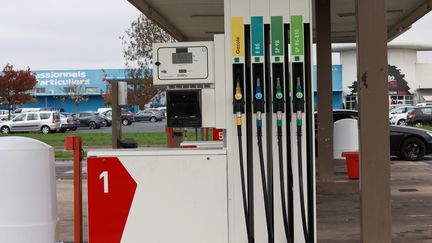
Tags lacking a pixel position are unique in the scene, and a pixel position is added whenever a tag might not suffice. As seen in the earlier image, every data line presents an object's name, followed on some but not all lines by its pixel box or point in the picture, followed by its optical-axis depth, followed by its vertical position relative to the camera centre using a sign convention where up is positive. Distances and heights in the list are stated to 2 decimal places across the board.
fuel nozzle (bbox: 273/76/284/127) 4.48 +0.09
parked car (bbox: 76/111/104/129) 46.25 -0.12
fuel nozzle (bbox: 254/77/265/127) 4.49 +0.09
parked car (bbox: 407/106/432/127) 35.34 -0.25
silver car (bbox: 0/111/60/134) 38.55 -0.20
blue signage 68.44 +4.79
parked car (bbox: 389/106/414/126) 37.75 -0.06
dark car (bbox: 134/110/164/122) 56.94 +0.21
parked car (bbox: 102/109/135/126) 49.09 +0.13
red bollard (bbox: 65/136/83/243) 4.82 -0.53
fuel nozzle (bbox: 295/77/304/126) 4.46 +0.11
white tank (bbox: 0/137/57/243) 4.36 -0.55
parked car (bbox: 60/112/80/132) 40.65 -0.26
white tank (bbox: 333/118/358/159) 14.99 -0.59
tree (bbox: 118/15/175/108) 31.95 +3.89
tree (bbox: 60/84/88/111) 64.88 +3.25
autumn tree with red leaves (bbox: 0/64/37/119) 50.59 +3.29
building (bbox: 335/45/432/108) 64.71 +4.75
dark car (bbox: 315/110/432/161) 16.84 -0.89
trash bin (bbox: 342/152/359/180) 12.23 -1.13
